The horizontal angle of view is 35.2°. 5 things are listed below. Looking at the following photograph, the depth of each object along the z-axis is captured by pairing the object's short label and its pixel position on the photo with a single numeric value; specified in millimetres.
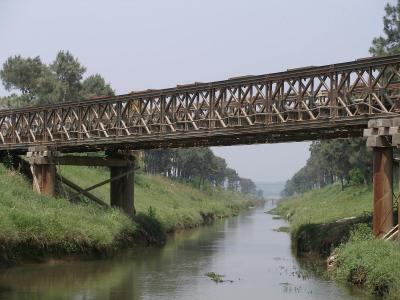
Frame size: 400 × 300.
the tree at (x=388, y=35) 48125
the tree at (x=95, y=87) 88750
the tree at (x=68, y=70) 85938
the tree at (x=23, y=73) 85750
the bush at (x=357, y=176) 68875
